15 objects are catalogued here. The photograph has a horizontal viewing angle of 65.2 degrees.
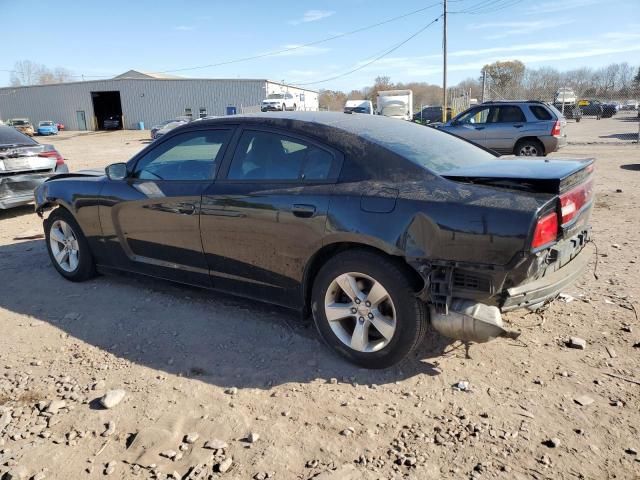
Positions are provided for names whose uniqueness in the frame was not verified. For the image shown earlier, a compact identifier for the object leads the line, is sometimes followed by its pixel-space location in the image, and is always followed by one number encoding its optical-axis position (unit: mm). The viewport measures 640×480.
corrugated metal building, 49781
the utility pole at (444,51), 31812
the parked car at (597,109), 43062
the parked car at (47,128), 49219
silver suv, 12883
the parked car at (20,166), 7648
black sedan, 2797
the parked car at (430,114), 34556
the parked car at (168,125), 29186
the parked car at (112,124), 53656
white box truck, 32250
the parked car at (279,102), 38731
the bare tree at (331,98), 85625
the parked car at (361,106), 30645
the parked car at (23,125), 45969
